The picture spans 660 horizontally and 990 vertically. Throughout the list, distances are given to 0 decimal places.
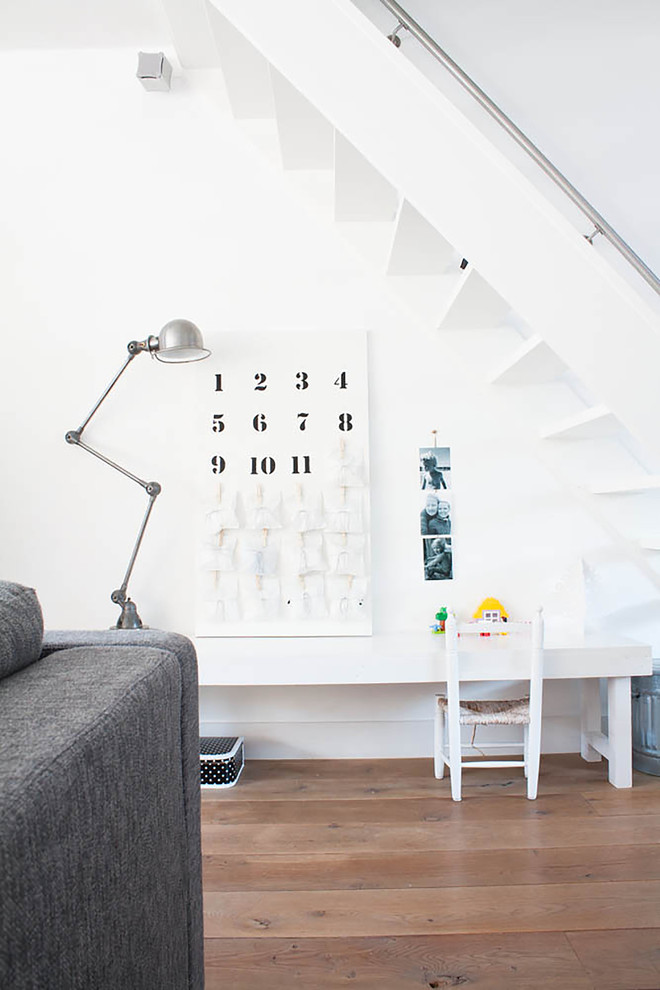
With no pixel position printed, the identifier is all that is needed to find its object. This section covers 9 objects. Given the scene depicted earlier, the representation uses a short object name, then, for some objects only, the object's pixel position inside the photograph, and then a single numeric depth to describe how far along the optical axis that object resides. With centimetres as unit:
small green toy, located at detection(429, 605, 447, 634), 309
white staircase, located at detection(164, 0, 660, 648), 198
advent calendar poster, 312
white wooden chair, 267
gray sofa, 68
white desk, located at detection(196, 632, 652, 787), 277
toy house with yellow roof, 308
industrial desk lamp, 282
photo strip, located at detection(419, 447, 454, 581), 317
